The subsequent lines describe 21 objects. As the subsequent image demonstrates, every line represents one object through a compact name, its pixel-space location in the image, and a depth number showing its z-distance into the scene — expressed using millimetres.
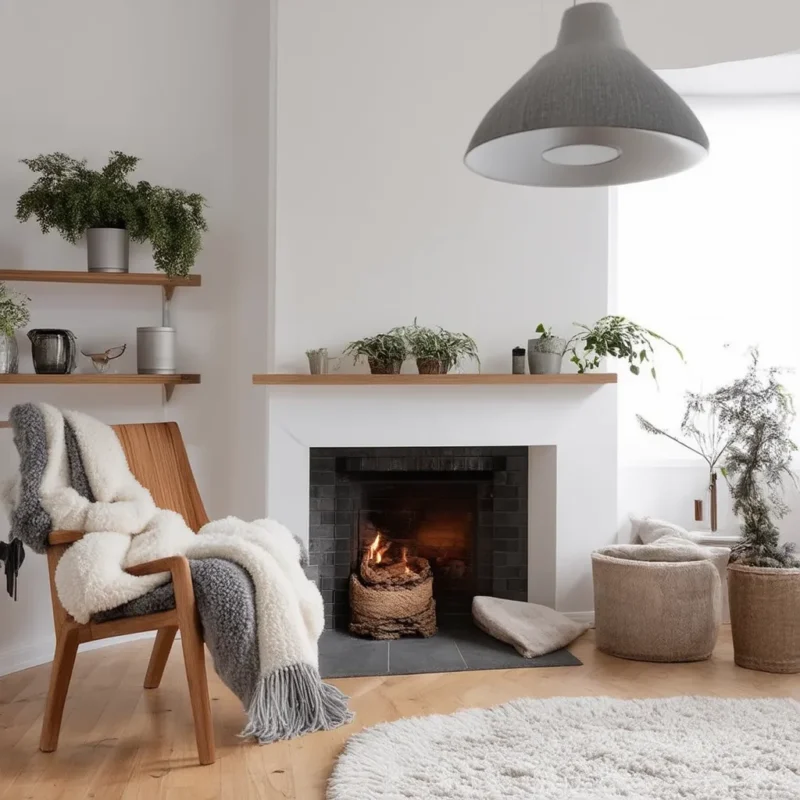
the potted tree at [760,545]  3451
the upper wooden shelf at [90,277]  3645
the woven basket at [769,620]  3441
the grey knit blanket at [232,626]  2631
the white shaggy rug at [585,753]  2383
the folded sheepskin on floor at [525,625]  3668
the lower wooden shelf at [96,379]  3537
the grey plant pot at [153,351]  3783
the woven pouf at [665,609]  3553
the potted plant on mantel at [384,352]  3779
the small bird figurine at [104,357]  3723
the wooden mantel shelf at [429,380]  3744
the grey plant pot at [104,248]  3668
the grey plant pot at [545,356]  3902
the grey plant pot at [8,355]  3512
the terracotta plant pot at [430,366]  3791
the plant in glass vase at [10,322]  3287
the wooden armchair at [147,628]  2617
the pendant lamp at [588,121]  1607
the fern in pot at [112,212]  3572
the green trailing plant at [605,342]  3896
